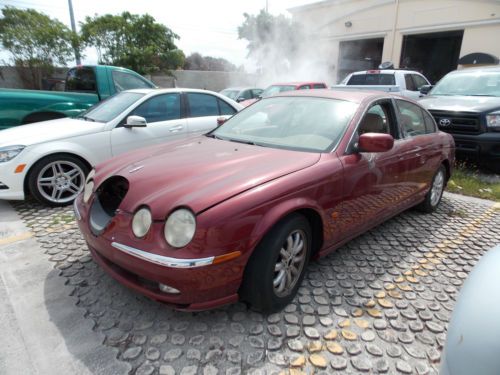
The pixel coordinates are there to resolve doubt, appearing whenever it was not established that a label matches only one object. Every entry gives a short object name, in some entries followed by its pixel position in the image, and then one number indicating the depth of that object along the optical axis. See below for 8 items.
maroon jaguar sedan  2.05
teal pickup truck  5.68
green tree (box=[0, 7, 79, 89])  13.05
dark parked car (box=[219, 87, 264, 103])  12.33
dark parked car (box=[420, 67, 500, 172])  6.07
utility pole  16.17
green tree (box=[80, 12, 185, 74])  16.03
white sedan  4.10
